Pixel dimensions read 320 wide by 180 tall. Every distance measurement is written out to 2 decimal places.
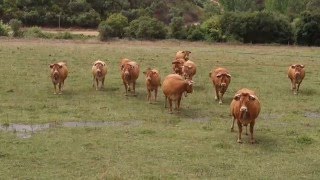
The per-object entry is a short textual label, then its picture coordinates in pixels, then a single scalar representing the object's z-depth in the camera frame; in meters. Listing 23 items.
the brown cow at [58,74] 21.34
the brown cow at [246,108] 14.91
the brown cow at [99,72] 22.42
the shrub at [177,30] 44.97
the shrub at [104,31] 42.28
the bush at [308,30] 42.75
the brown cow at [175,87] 18.48
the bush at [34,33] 42.66
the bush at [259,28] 43.91
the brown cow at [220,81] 19.95
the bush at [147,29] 43.94
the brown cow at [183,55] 26.34
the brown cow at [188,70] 22.42
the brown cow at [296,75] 22.81
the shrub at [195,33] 44.79
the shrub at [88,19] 53.66
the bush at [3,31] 42.34
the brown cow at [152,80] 20.06
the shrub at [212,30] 44.84
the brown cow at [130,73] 21.35
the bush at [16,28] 42.53
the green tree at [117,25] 45.02
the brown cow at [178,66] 23.44
